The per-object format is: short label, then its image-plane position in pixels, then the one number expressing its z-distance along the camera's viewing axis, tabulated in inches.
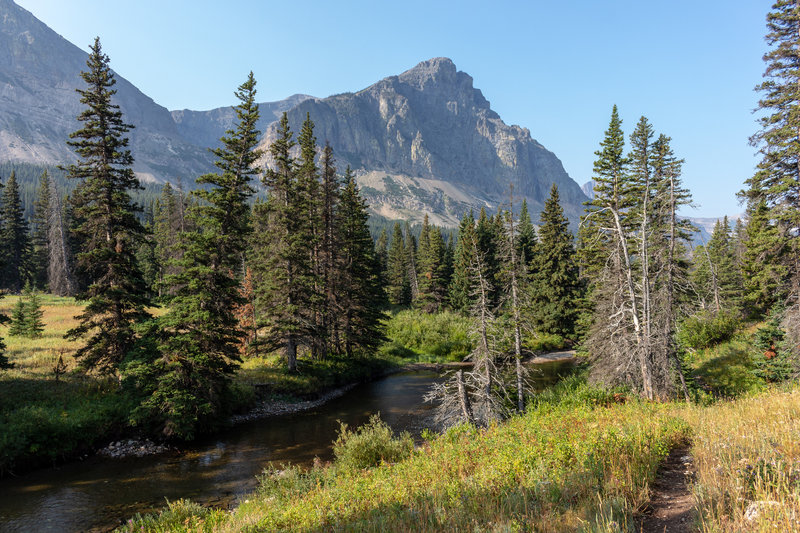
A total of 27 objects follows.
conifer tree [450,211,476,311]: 2126.5
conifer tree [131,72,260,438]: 755.4
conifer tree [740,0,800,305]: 721.0
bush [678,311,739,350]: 1261.1
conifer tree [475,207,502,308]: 2474.0
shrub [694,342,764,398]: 832.9
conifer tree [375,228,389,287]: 3578.7
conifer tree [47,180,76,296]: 2220.7
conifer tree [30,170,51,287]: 2645.2
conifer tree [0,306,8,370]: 663.1
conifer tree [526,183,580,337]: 1747.0
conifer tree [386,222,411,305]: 2903.5
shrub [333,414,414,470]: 498.0
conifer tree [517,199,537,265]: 2591.0
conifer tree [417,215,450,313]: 2485.2
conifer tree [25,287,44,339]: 1186.6
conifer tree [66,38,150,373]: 807.7
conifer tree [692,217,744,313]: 1860.2
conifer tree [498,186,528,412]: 764.0
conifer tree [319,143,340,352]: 1321.4
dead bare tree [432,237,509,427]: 629.9
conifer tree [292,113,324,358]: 1138.0
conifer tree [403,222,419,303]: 3253.0
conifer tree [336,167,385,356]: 1365.7
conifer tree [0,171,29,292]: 2340.1
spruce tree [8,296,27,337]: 1175.6
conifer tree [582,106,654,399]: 586.2
